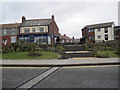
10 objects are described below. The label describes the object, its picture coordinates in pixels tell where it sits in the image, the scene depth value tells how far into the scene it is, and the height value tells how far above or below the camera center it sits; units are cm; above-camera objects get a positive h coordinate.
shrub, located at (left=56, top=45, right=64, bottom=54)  1205 -71
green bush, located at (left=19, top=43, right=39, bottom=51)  1235 -39
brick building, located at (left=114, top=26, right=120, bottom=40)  3704 +481
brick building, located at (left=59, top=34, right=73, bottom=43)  4322 +225
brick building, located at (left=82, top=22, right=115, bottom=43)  3696 +512
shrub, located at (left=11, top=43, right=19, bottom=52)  1230 -24
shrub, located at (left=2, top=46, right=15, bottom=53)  1178 -63
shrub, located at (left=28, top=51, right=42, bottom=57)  1012 -110
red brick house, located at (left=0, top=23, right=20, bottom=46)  3191 +395
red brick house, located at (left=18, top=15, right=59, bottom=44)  2936 +420
